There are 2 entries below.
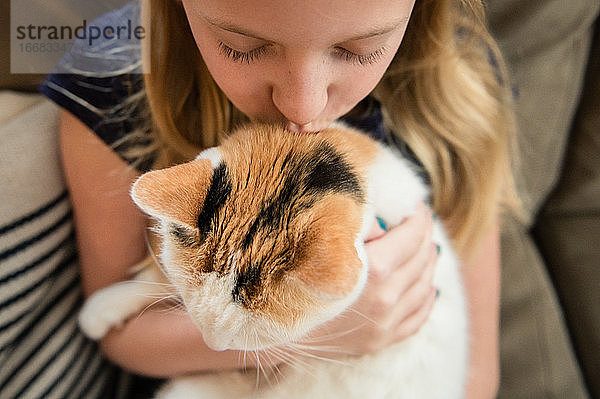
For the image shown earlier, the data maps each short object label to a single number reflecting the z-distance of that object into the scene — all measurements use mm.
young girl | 560
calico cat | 546
